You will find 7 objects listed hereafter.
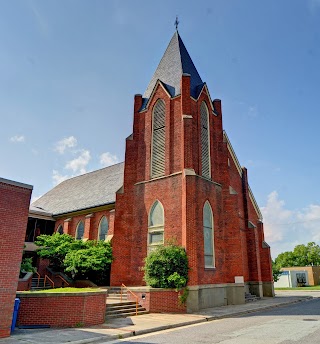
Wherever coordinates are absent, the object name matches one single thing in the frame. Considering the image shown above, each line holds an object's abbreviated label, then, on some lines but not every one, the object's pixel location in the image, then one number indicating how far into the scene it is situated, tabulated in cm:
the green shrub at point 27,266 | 1907
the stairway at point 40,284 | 2230
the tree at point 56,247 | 2250
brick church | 1853
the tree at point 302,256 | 9156
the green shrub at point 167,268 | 1614
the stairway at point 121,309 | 1384
